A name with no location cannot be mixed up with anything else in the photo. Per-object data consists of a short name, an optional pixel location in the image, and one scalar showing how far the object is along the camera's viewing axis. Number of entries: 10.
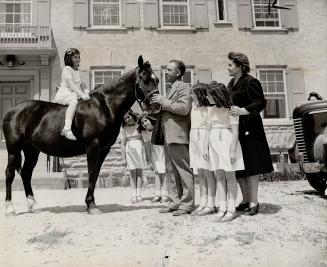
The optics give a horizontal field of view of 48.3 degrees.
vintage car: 6.26
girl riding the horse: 5.18
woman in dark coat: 4.46
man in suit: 4.66
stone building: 12.98
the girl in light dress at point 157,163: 6.58
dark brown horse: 5.12
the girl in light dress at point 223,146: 4.30
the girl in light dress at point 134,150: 6.72
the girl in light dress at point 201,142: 4.61
